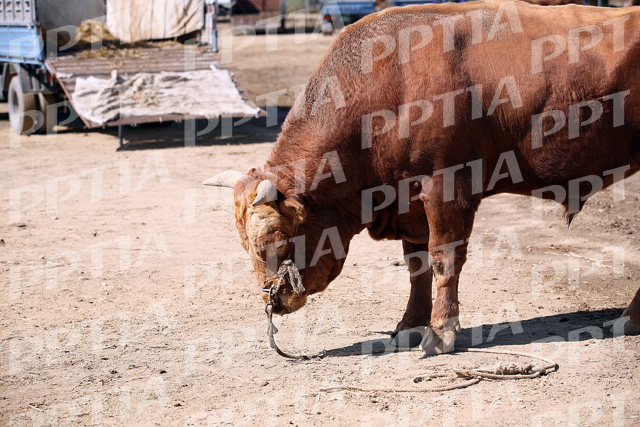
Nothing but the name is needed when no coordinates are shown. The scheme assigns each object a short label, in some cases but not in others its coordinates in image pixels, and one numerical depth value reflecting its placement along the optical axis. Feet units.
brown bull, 15.71
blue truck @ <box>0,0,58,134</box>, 42.75
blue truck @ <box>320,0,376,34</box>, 85.97
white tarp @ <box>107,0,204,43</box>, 48.57
